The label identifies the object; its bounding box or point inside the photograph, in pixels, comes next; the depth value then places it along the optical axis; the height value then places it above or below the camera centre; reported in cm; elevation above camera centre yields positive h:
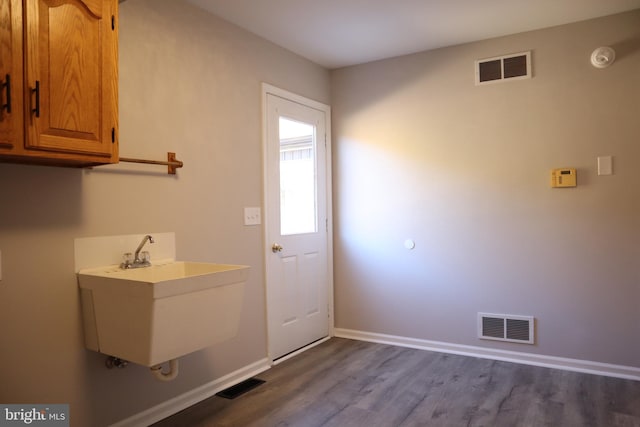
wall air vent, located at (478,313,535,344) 335 -85
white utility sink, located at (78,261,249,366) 196 -42
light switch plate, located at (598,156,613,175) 308 +31
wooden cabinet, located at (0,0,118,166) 170 +56
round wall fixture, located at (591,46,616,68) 304 +103
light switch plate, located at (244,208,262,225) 317 +1
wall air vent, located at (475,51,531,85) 335 +108
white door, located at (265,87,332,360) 343 -6
